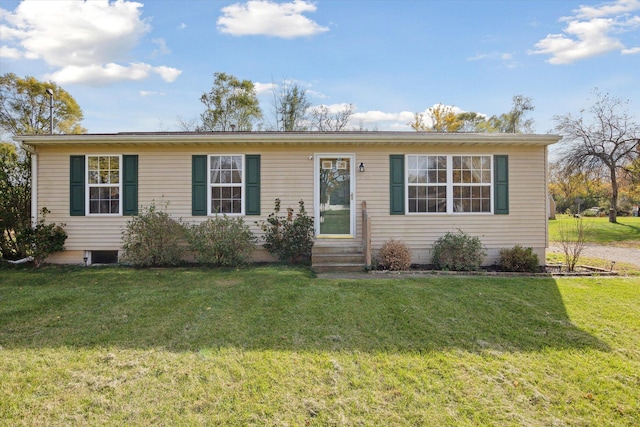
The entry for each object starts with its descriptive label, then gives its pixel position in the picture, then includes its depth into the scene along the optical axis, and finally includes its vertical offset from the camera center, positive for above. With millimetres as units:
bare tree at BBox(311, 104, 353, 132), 22844 +6554
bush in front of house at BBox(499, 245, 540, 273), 7148 -1056
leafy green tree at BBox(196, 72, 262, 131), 23391 +7653
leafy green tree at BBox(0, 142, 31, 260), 7512 +208
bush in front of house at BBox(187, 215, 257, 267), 7042 -634
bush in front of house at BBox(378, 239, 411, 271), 6930 -946
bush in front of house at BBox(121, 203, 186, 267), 7094 -631
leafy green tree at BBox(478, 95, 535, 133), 26625 +7491
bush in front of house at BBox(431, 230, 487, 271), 7094 -898
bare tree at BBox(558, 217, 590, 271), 7297 -897
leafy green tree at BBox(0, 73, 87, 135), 19844 +6452
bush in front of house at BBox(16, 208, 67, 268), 7234 -587
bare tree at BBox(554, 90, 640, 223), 17047 +3766
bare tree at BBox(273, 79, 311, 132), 21969 +7119
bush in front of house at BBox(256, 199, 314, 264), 7426 -569
